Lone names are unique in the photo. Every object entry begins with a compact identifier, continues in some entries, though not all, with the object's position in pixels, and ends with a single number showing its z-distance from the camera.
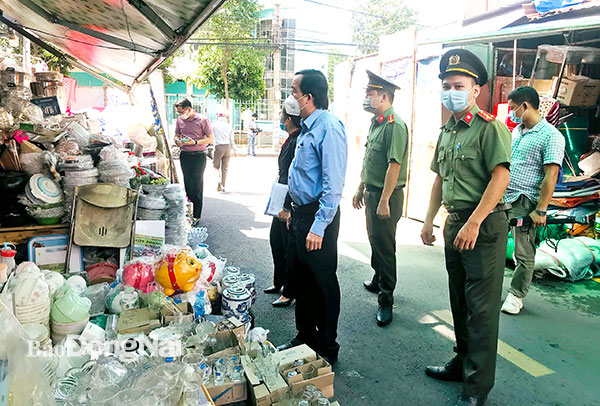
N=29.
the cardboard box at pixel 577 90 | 5.96
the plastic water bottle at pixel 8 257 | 2.86
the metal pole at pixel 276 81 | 20.83
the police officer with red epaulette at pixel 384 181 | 3.51
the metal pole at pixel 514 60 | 5.68
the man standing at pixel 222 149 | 9.42
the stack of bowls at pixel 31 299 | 2.23
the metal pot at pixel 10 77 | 5.13
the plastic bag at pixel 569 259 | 4.51
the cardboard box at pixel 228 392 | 2.04
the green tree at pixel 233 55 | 17.20
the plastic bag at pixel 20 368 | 1.15
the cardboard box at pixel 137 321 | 2.31
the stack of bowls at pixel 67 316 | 2.38
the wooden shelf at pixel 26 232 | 3.52
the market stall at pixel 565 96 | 4.67
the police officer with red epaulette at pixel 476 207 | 2.27
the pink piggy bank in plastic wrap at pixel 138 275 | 3.04
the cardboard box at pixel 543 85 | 6.18
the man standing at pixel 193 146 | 6.44
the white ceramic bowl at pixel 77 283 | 2.81
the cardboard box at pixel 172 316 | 2.45
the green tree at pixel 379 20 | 30.61
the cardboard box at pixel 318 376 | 2.21
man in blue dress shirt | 2.60
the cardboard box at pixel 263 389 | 2.01
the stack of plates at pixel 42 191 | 3.54
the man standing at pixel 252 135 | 18.46
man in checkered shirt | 3.69
